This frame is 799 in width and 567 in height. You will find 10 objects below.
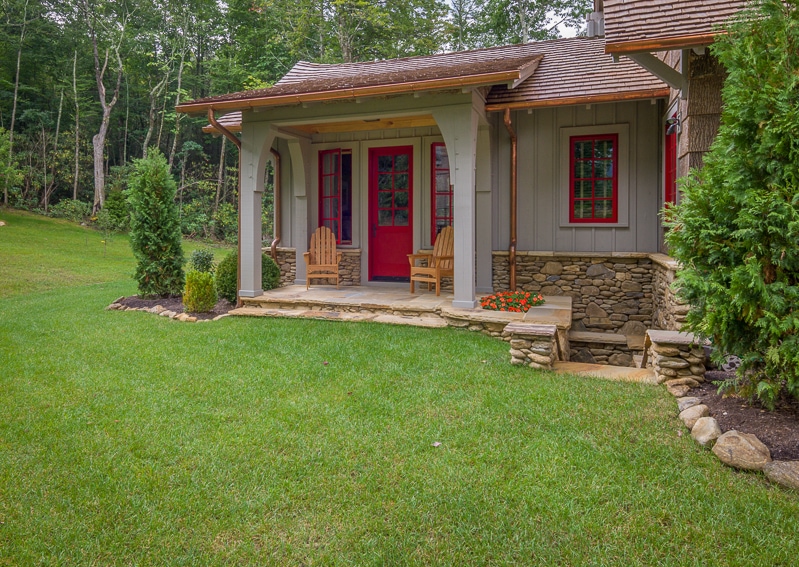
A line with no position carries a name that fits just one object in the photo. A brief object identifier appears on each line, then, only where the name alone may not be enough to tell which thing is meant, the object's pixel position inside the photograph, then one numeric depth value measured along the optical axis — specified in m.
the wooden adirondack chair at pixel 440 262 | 7.06
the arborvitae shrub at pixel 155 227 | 7.52
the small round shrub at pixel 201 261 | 8.59
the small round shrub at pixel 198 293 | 6.86
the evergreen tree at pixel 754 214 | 2.85
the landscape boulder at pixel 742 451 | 2.59
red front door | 8.32
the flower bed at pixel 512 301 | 6.14
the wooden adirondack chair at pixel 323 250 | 7.95
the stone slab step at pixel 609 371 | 4.14
